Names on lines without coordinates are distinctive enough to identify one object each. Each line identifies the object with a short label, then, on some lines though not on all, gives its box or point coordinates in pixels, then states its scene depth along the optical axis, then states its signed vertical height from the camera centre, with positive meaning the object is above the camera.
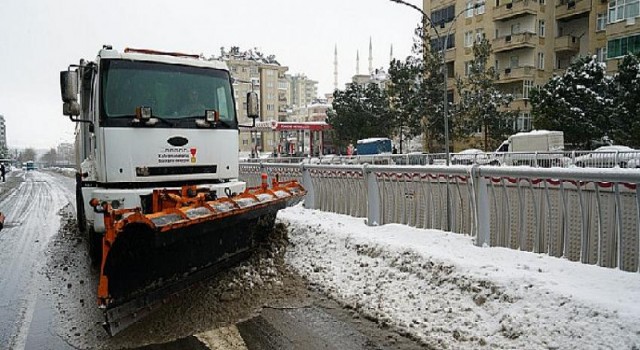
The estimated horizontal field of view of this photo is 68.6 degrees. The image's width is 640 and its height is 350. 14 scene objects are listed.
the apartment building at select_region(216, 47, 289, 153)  95.50 +15.53
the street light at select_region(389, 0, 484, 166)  16.69 +2.82
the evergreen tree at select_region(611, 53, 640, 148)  26.80 +2.15
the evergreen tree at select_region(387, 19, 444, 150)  36.53 +4.41
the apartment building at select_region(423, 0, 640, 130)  41.06 +9.58
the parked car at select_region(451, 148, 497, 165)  21.86 -0.71
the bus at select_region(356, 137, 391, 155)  39.00 -0.06
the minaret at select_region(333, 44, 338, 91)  170.75 +29.05
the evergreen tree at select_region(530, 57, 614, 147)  28.91 +2.45
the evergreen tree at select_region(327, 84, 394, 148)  46.41 +3.18
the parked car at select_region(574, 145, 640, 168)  15.40 -0.60
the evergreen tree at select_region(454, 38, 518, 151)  33.25 +2.77
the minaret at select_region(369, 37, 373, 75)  166.12 +31.95
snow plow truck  4.71 -0.36
